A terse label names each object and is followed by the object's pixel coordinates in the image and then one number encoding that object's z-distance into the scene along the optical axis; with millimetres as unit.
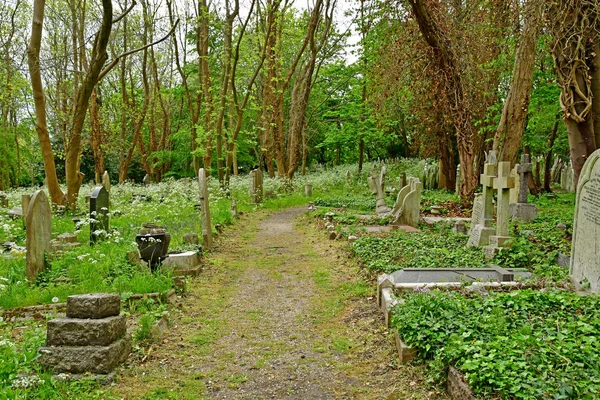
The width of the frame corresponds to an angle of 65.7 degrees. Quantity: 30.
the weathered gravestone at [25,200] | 8099
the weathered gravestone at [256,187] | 18222
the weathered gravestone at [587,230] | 5091
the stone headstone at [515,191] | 12961
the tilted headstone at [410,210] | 11102
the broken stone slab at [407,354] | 4141
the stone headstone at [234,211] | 14368
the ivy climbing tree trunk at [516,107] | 10898
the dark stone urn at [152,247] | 6914
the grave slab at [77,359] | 3918
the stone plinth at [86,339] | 3932
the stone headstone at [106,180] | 14277
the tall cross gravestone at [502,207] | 7586
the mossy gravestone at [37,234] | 6348
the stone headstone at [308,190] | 20797
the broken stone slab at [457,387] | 3172
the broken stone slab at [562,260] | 6359
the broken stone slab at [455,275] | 5836
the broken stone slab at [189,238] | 8945
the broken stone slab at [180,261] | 7406
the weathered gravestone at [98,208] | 8172
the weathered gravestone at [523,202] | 12234
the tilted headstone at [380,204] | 13127
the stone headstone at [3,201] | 13718
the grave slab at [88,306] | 4172
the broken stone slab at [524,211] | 12211
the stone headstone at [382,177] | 14461
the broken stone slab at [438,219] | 11172
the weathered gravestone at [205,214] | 9633
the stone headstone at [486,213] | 8125
